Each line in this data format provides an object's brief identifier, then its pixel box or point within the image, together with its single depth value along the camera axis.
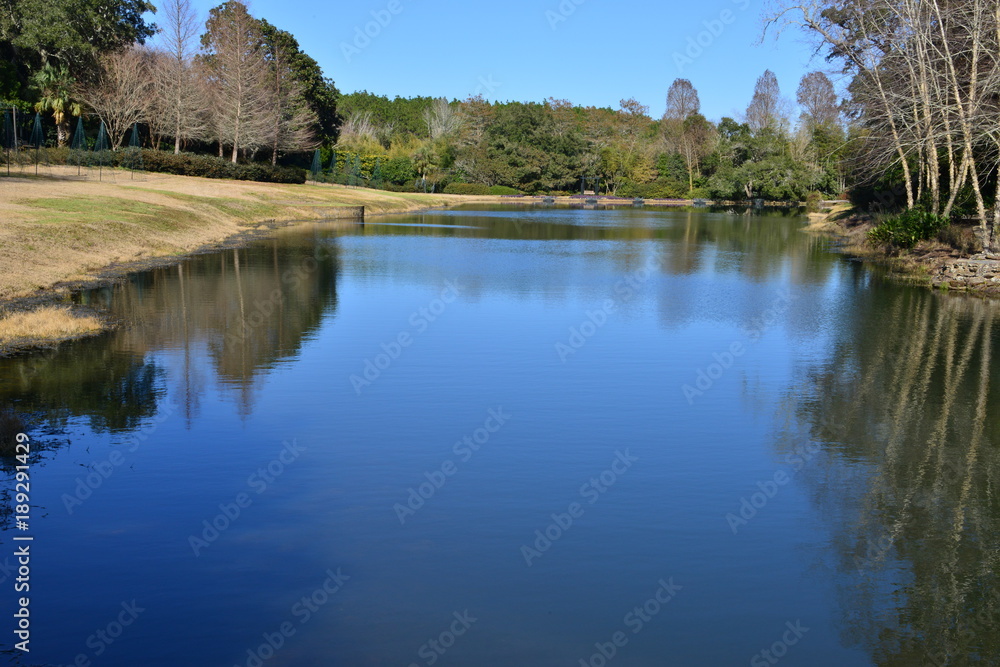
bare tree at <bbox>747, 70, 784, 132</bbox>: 120.00
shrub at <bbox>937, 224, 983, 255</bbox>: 26.67
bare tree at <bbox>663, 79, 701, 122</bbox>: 128.25
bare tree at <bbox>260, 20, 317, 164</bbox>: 69.44
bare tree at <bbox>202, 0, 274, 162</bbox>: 61.00
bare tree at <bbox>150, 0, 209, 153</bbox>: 55.10
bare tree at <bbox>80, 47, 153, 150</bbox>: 53.31
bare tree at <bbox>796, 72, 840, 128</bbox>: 112.62
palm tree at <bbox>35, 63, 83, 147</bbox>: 52.56
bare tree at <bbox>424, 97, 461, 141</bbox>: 108.99
